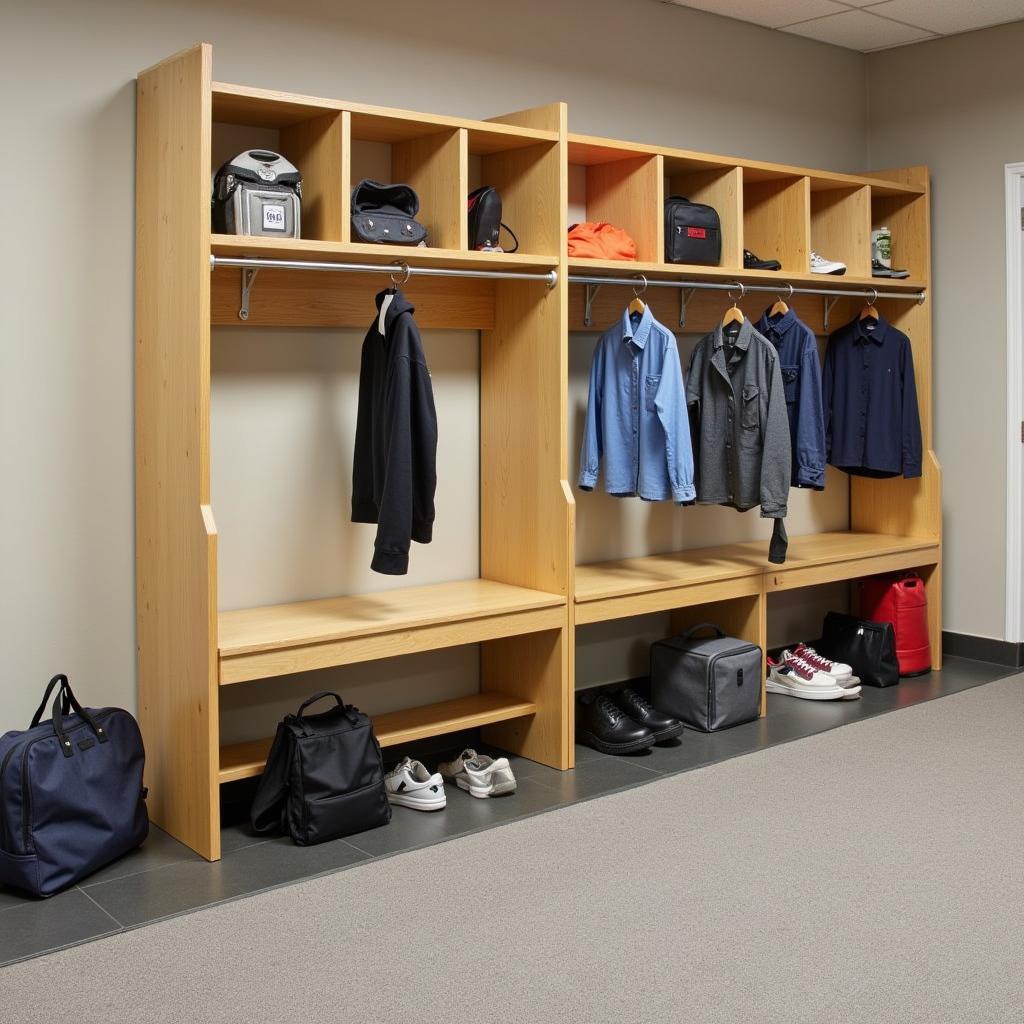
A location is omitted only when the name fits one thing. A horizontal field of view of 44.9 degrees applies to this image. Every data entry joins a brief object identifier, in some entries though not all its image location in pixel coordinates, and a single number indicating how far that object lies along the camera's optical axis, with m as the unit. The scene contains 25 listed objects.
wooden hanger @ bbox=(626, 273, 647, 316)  4.32
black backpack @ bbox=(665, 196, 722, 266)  4.46
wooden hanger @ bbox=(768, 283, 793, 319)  4.87
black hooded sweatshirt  3.55
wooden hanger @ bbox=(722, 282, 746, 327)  4.54
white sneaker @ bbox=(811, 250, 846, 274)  4.96
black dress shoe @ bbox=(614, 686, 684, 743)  4.24
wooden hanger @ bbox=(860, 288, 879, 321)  5.21
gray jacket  4.46
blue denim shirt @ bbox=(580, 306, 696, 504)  4.28
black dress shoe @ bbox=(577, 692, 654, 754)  4.16
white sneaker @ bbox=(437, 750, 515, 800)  3.77
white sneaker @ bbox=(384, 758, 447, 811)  3.65
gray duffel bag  4.46
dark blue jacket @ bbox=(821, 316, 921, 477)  5.16
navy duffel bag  2.99
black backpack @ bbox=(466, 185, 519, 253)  3.87
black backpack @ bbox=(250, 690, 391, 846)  3.37
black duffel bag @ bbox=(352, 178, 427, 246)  3.57
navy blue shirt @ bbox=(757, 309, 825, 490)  4.71
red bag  5.28
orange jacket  4.19
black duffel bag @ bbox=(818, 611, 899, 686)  5.09
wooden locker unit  3.27
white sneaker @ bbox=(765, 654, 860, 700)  4.85
